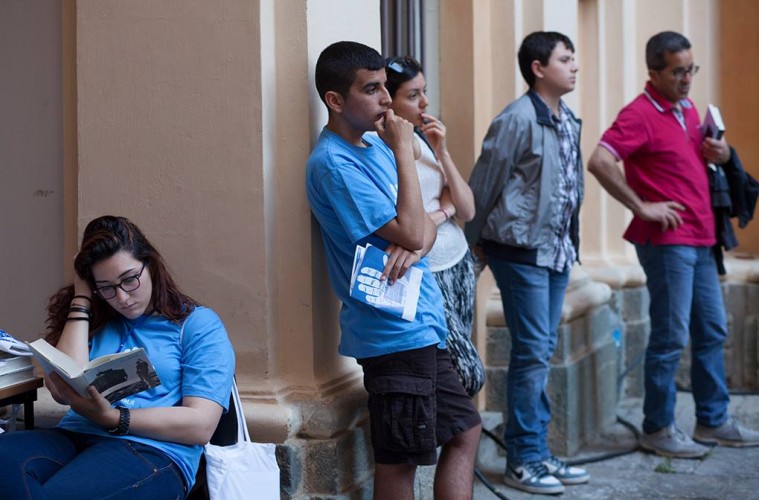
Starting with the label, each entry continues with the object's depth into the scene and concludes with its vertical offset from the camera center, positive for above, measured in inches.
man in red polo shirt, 246.1 +5.9
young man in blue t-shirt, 153.3 -1.1
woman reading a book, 133.0 -16.0
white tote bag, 142.3 -26.7
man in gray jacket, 218.4 +3.6
